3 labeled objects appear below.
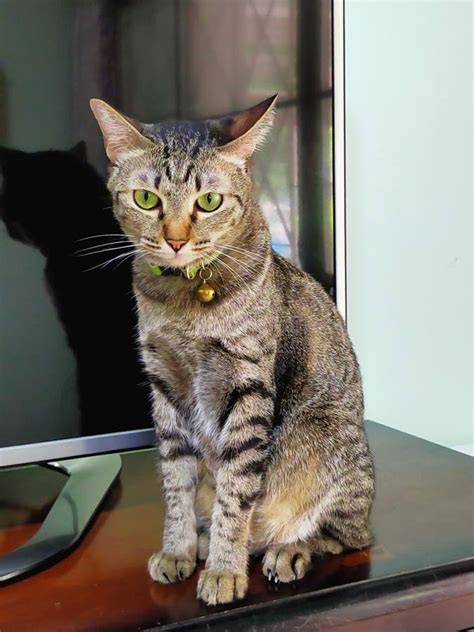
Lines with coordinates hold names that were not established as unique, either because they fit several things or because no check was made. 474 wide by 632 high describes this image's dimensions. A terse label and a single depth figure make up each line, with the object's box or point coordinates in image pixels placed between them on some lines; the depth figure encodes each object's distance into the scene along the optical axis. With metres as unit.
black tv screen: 0.91
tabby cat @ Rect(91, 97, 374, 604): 0.75
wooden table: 0.69
